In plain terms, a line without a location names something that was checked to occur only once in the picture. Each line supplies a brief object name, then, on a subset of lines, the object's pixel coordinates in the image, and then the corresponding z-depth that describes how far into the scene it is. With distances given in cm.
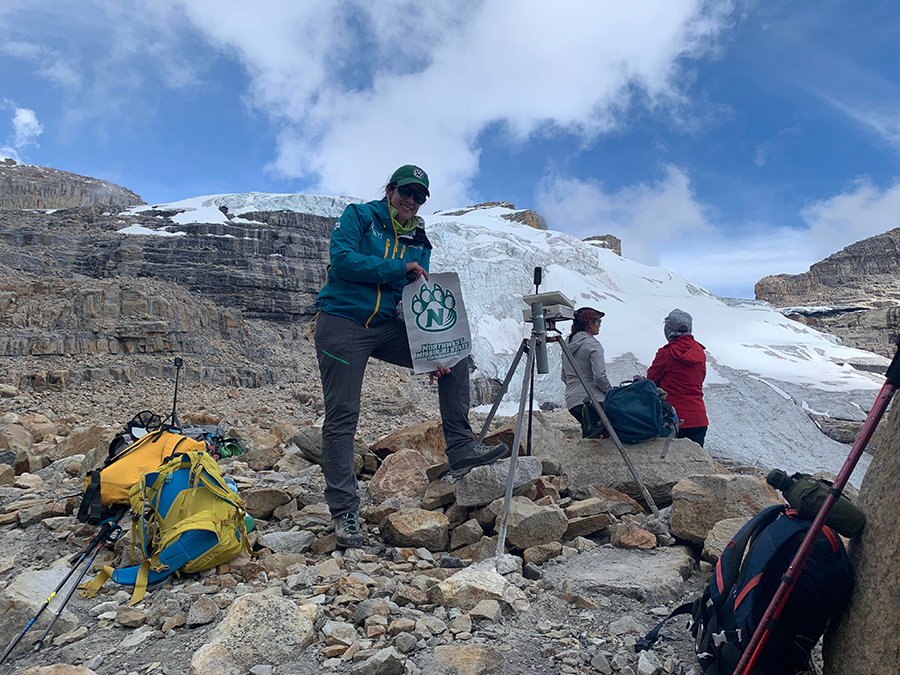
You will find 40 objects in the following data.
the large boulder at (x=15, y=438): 504
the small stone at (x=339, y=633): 180
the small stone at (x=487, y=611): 196
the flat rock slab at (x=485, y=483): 311
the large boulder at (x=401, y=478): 356
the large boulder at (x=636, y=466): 376
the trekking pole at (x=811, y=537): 136
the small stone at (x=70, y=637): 196
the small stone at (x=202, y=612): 196
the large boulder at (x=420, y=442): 448
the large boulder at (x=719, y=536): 244
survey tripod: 320
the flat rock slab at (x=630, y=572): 221
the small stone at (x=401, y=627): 185
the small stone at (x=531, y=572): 243
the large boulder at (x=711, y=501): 279
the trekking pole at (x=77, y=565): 183
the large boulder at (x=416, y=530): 279
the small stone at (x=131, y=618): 203
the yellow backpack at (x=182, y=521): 236
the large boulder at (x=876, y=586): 125
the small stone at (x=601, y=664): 169
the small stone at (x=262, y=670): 164
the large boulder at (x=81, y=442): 509
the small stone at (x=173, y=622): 196
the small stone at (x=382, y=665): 163
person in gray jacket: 451
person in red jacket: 461
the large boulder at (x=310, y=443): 448
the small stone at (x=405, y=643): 176
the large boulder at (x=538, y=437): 397
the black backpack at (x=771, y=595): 142
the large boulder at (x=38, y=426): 634
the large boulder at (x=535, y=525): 273
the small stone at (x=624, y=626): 192
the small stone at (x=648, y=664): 166
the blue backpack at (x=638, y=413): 402
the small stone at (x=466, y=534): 284
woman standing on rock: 286
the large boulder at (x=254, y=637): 167
